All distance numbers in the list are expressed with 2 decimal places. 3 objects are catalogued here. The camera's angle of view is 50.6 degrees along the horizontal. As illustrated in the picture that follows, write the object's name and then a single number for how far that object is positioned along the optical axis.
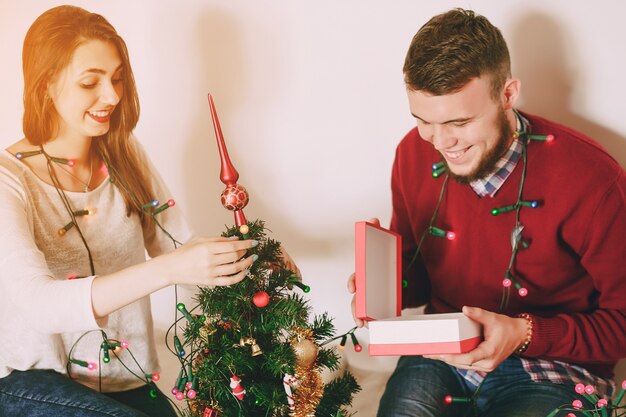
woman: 1.09
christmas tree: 1.11
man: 1.19
